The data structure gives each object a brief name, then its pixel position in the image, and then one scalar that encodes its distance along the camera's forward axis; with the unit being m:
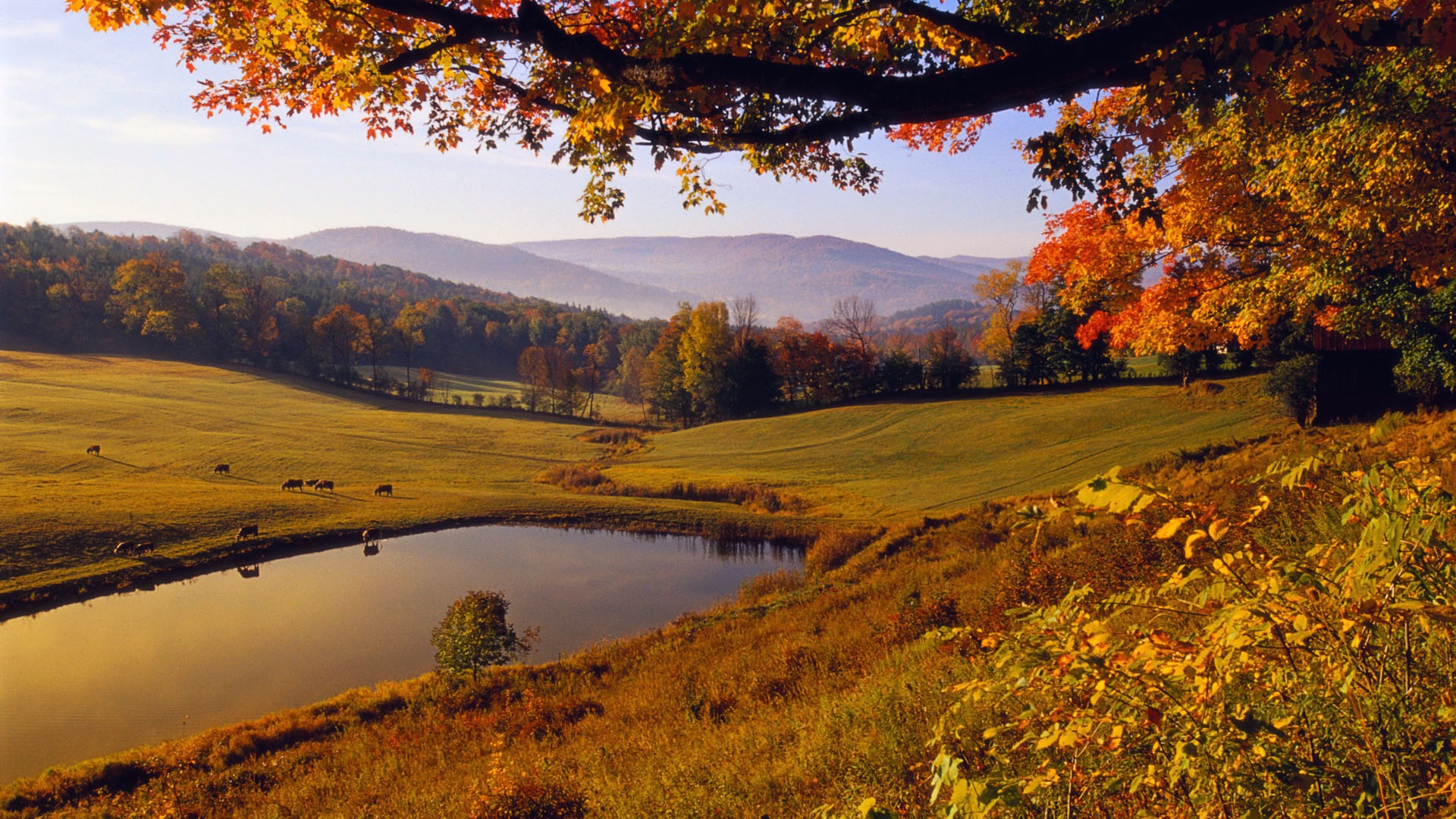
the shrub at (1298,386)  29.72
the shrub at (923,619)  10.04
